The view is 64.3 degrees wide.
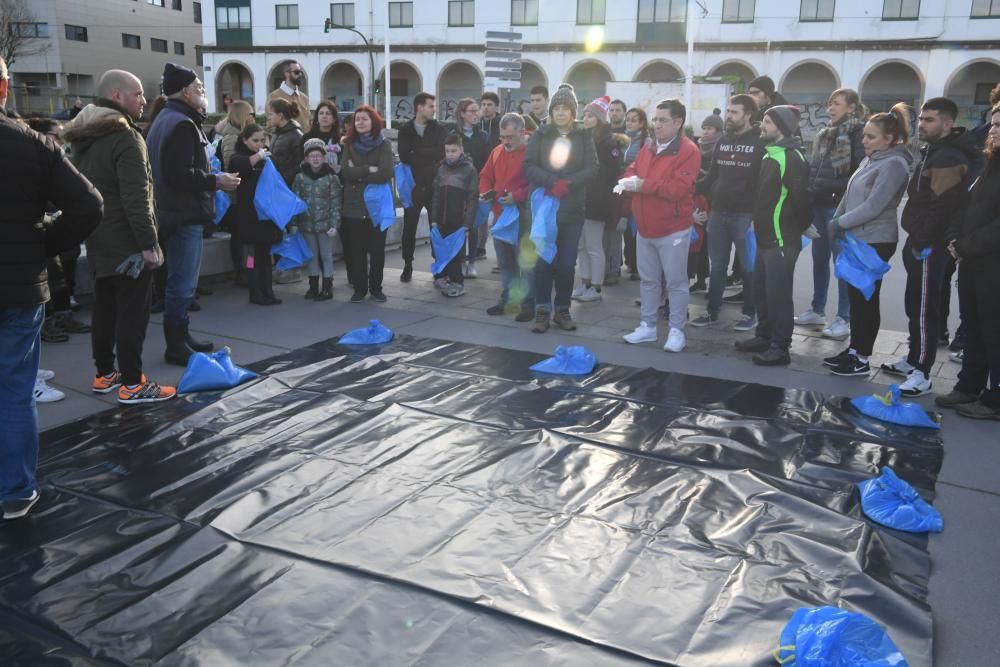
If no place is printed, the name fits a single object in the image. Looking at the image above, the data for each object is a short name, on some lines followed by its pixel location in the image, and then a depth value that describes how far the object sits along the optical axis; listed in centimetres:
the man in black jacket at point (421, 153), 873
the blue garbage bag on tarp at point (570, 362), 565
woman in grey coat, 547
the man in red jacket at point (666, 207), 608
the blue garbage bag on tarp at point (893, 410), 464
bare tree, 4118
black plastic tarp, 264
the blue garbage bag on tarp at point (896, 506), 342
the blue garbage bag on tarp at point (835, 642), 242
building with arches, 3400
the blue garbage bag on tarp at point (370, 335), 632
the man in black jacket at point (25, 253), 320
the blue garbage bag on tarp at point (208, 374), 502
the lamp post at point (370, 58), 4168
